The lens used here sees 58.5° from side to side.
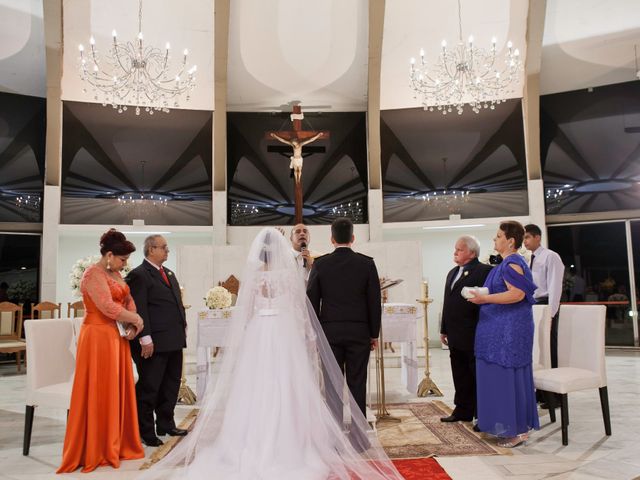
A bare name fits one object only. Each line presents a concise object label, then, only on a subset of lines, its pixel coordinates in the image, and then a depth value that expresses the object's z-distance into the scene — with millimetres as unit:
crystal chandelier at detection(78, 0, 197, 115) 10047
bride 3303
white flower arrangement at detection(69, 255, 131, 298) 7133
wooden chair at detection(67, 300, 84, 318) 8852
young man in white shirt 5348
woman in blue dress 4125
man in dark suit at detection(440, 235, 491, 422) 4723
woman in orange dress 3801
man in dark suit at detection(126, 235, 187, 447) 4414
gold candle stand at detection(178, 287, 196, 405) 6250
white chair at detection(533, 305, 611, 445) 4293
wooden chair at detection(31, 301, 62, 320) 9181
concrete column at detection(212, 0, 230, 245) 10461
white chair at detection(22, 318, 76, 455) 4203
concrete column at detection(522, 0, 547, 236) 10109
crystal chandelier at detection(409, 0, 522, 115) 8742
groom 4055
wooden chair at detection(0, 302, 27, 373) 8881
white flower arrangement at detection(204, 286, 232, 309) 6250
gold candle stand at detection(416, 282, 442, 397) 6266
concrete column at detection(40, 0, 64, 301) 9875
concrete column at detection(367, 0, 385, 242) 10594
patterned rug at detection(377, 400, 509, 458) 4078
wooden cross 10422
